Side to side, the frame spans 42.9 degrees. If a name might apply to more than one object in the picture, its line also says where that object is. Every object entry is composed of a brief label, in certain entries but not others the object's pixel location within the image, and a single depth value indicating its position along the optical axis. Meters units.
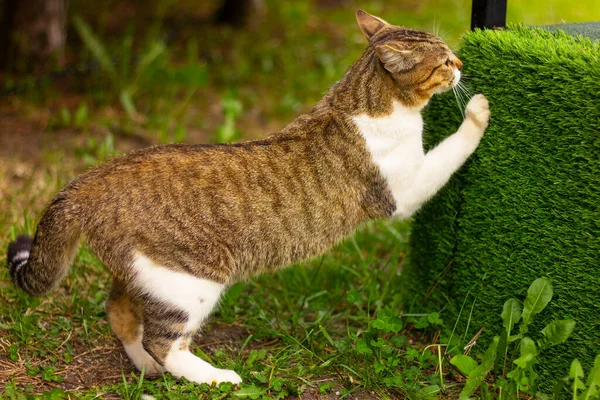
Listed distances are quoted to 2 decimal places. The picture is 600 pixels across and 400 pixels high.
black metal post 3.47
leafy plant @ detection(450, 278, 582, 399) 2.92
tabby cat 3.08
